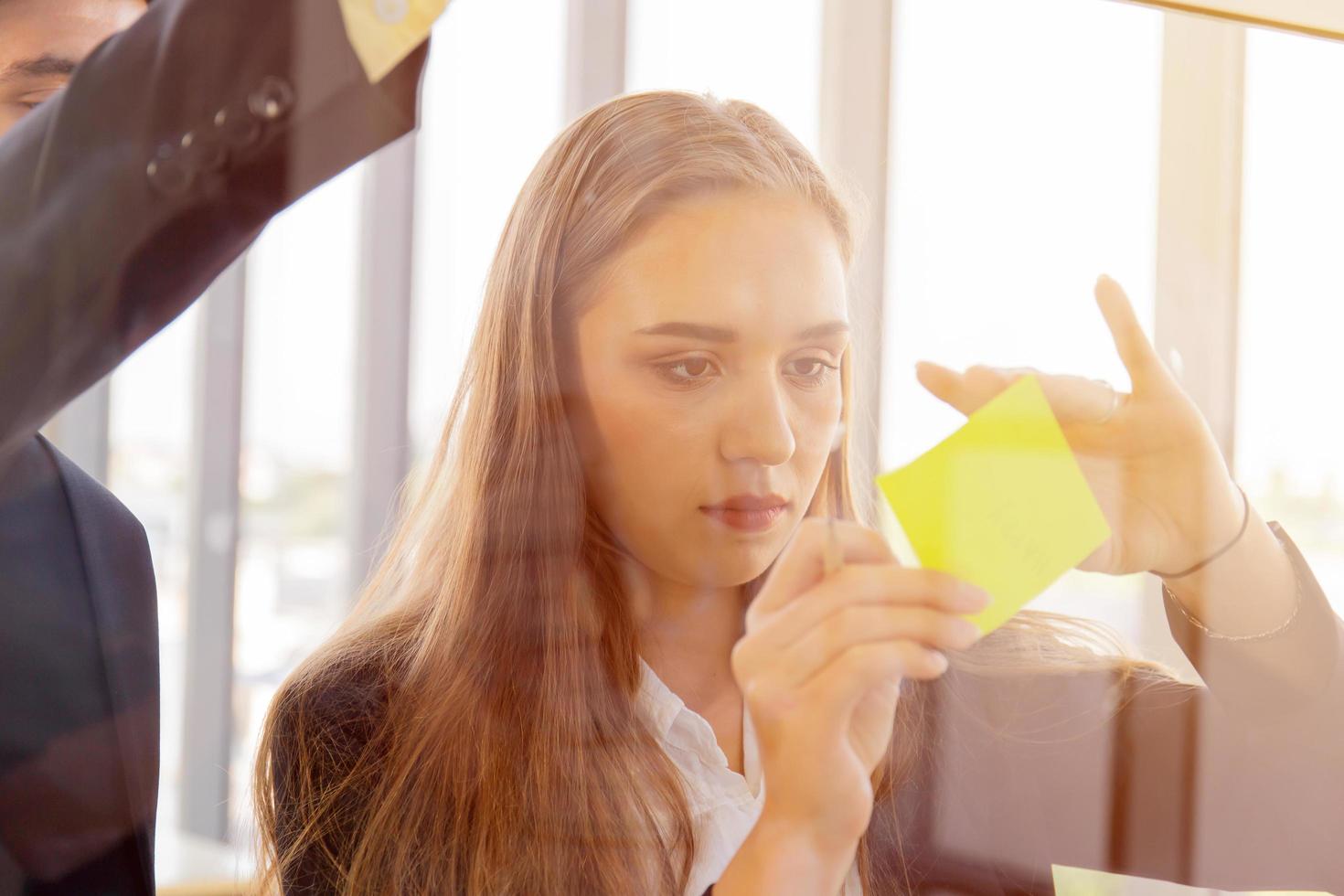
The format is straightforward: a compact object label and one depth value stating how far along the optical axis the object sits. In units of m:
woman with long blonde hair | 0.58
